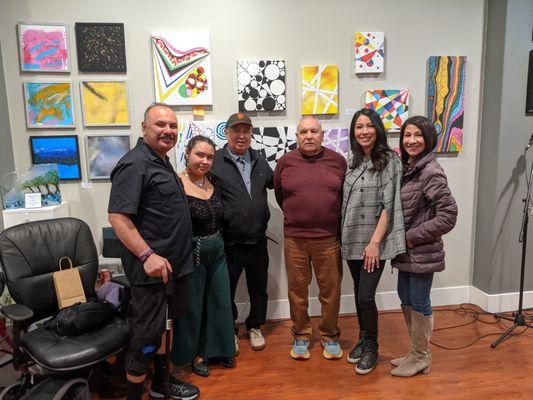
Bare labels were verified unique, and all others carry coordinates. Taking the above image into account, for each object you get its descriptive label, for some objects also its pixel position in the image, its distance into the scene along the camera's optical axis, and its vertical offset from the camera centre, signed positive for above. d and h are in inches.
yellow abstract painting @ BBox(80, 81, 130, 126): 103.0 +10.9
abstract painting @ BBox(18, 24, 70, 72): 98.3 +25.5
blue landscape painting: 102.8 -2.7
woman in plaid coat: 81.3 -16.5
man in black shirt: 65.6 -15.7
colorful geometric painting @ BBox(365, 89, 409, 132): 112.3 +9.9
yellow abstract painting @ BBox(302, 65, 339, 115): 109.1 +14.5
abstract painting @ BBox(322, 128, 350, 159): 112.5 -0.6
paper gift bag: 80.1 -31.0
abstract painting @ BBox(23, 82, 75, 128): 100.9 +10.7
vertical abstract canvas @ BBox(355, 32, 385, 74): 109.3 +25.3
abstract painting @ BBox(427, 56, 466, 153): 113.8 +11.6
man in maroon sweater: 87.5 -21.1
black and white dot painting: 106.7 +15.9
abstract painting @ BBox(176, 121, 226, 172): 106.7 +2.5
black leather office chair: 68.2 -30.9
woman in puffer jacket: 76.9 -17.0
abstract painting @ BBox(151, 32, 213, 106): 103.2 +20.6
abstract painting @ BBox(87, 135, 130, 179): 105.0 -2.7
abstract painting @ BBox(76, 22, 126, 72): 100.1 +25.8
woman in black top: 81.3 -33.3
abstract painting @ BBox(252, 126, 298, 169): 109.7 -0.6
